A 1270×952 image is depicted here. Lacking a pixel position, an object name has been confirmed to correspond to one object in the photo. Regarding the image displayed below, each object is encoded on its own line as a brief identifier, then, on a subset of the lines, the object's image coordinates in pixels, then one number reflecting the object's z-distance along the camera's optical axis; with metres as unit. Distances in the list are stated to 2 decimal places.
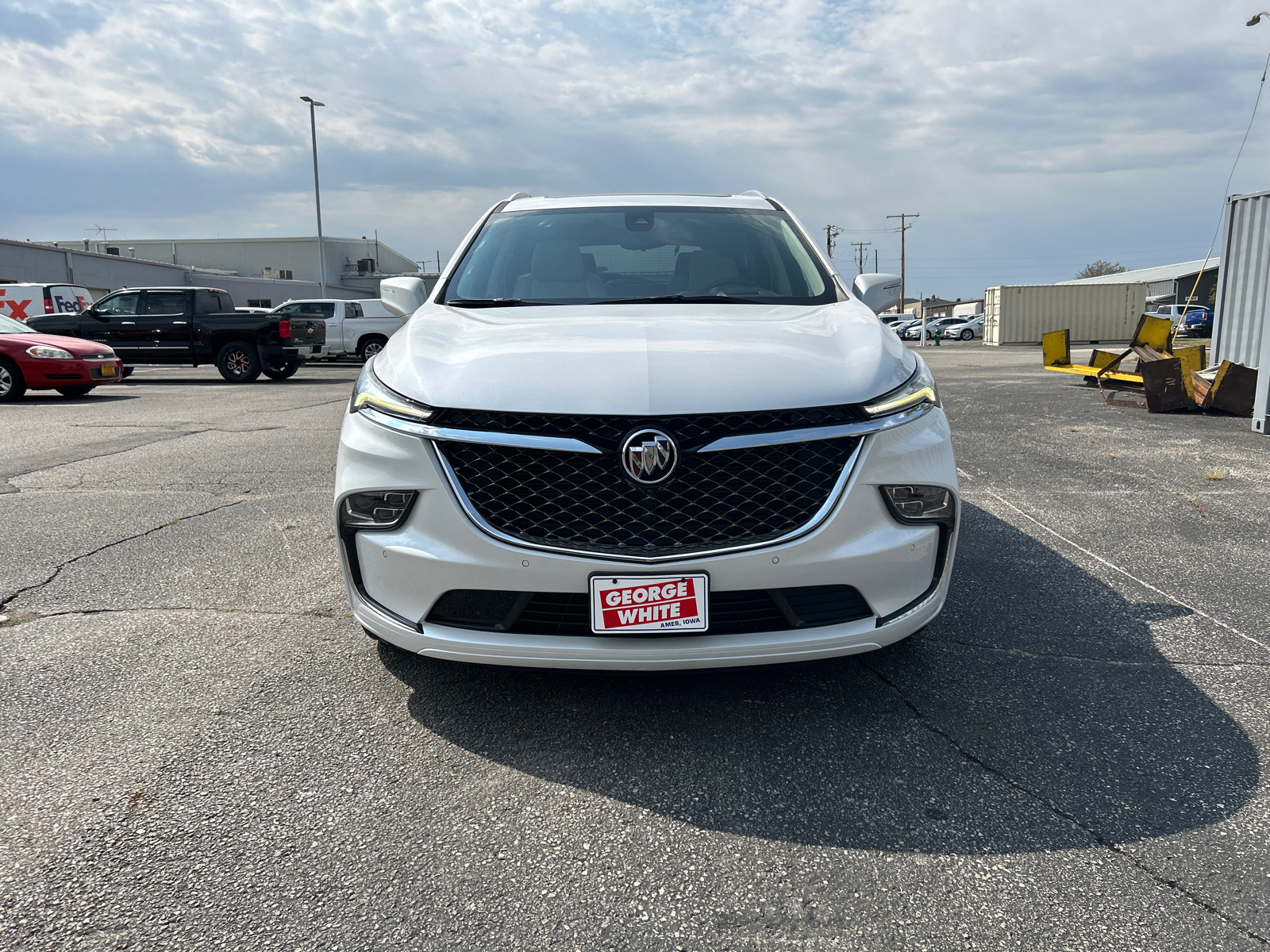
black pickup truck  17.28
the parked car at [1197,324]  43.97
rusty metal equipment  9.90
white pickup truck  22.47
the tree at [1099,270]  101.13
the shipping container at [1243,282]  11.09
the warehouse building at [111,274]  32.25
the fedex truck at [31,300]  22.92
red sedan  12.52
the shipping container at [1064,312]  43.34
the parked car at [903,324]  54.76
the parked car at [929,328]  54.91
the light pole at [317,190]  33.53
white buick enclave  2.40
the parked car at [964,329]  54.03
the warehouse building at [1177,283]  65.00
